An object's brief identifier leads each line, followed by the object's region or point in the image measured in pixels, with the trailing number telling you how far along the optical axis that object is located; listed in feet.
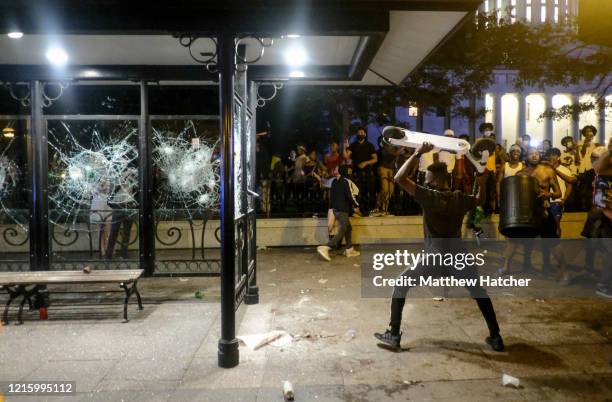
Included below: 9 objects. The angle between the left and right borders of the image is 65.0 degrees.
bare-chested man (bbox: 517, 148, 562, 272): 25.81
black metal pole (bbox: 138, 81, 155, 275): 24.53
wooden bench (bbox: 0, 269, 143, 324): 19.19
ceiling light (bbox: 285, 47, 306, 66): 20.90
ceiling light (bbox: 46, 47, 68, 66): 20.60
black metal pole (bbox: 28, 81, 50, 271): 21.94
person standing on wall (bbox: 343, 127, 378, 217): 38.22
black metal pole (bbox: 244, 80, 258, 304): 21.75
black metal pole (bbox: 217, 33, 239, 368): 14.93
